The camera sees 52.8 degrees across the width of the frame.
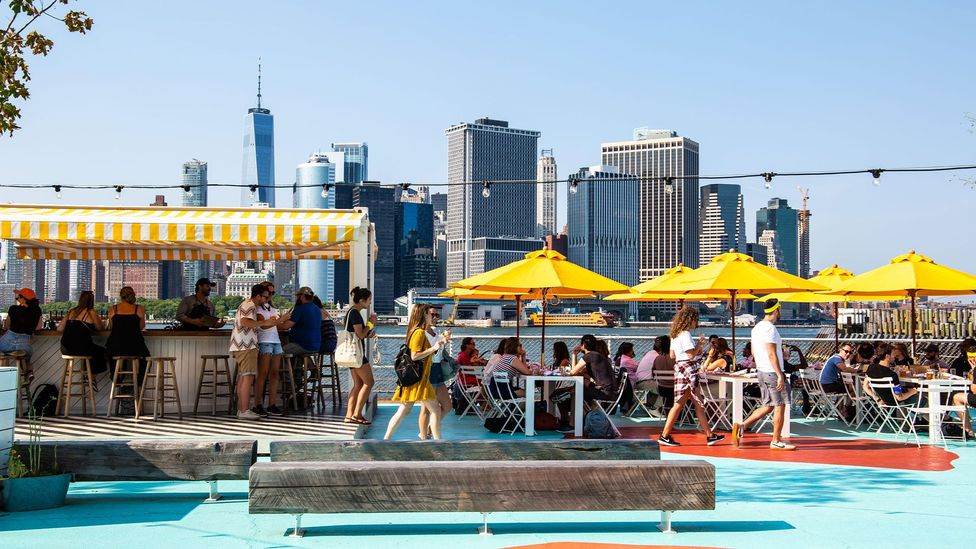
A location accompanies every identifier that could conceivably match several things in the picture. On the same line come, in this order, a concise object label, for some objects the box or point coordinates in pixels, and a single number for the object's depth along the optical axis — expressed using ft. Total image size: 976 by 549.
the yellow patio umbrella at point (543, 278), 41.78
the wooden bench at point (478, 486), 18.28
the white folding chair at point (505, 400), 36.86
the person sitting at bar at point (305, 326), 36.60
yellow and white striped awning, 34.94
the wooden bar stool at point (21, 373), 33.58
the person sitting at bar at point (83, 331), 33.96
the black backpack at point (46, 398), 34.65
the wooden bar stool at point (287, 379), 36.42
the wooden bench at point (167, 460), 21.44
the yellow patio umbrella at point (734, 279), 41.27
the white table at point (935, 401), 34.68
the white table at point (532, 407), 36.01
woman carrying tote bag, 31.99
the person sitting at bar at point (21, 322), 34.01
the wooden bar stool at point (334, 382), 39.34
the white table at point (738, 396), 34.30
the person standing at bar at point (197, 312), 36.52
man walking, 31.04
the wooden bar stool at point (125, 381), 33.78
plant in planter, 20.81
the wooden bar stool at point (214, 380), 35.42
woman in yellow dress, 27.40
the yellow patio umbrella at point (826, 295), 51.32
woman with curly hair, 32.12
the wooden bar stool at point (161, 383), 33.94
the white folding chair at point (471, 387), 40.73
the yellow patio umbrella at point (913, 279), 41.70
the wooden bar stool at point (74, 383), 34.30
